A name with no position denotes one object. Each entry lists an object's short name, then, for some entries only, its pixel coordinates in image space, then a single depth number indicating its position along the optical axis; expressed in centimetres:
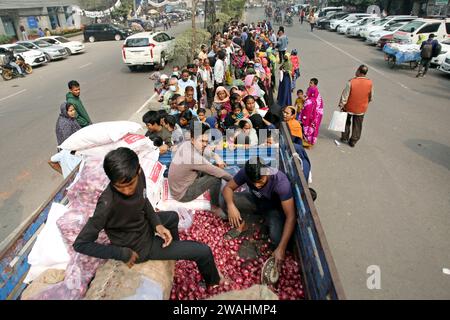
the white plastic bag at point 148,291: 220
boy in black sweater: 205
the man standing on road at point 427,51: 1124
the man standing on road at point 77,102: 509
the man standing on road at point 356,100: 597
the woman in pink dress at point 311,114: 620
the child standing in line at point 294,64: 911
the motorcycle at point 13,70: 1462
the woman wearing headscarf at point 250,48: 1284
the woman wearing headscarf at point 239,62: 1096
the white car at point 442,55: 1188
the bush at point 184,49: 1316
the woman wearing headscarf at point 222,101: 646
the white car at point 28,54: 1653
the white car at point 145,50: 1369
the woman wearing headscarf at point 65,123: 476
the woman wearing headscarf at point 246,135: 483
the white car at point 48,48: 1800
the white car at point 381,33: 1830
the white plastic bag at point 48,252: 263
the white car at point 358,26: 2225
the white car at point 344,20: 2598
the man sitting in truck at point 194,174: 368
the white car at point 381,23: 1981
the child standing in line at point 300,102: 673
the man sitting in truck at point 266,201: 293
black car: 2753
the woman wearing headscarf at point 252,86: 684
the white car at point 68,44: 2024
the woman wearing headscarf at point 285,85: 765
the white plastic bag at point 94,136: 380
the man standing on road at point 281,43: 1310
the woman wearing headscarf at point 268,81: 824
